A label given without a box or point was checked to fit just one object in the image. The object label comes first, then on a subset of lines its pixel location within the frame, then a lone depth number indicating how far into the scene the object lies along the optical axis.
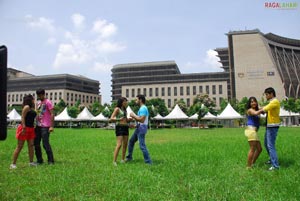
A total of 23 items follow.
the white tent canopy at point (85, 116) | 50.44
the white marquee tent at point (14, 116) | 50.56
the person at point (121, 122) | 7.66
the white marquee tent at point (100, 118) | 49.92
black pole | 2.40
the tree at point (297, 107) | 58.42
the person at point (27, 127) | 7.18
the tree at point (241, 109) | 61.72
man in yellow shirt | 6.57
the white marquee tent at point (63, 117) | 48.71
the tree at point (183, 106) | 88.31
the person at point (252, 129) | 6.74
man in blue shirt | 7.50
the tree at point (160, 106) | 70.50
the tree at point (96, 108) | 78.38
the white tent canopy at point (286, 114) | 52.91
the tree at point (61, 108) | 77.88
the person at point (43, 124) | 7.64
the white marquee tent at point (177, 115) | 47.43
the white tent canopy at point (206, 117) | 50.85
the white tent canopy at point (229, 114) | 44.00
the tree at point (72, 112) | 62.02
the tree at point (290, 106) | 58.88
